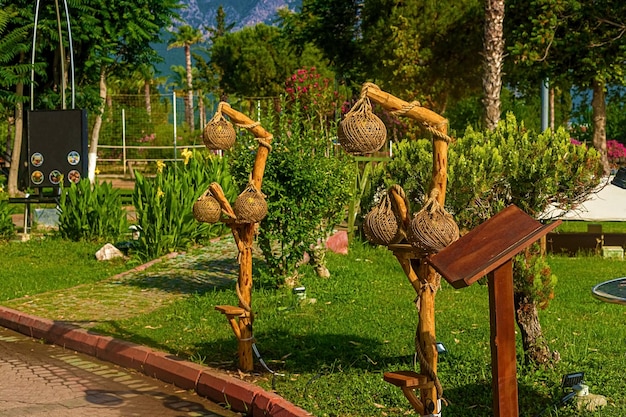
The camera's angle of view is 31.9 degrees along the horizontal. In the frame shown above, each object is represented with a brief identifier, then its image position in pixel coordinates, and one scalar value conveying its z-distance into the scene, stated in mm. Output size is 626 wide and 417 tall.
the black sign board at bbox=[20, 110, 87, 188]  16938
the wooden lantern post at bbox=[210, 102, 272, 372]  7918
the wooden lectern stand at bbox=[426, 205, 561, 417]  5164
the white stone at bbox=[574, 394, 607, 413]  6562
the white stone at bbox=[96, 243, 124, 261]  14070
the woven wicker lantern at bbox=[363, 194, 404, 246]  6066
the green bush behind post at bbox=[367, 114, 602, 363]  8141
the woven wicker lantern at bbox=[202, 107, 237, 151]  7953
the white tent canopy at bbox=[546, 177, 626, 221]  13758
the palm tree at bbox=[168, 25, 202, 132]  75125
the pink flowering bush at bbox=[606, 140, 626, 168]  36781
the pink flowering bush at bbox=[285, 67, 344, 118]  28000
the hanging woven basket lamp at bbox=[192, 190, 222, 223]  8047
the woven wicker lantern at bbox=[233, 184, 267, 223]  7930
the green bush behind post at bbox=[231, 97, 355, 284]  10680
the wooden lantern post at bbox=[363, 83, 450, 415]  5992
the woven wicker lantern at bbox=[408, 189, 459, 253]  5668
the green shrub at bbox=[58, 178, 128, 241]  15547
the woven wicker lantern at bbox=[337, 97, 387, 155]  6133
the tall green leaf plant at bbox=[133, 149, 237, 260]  13766
